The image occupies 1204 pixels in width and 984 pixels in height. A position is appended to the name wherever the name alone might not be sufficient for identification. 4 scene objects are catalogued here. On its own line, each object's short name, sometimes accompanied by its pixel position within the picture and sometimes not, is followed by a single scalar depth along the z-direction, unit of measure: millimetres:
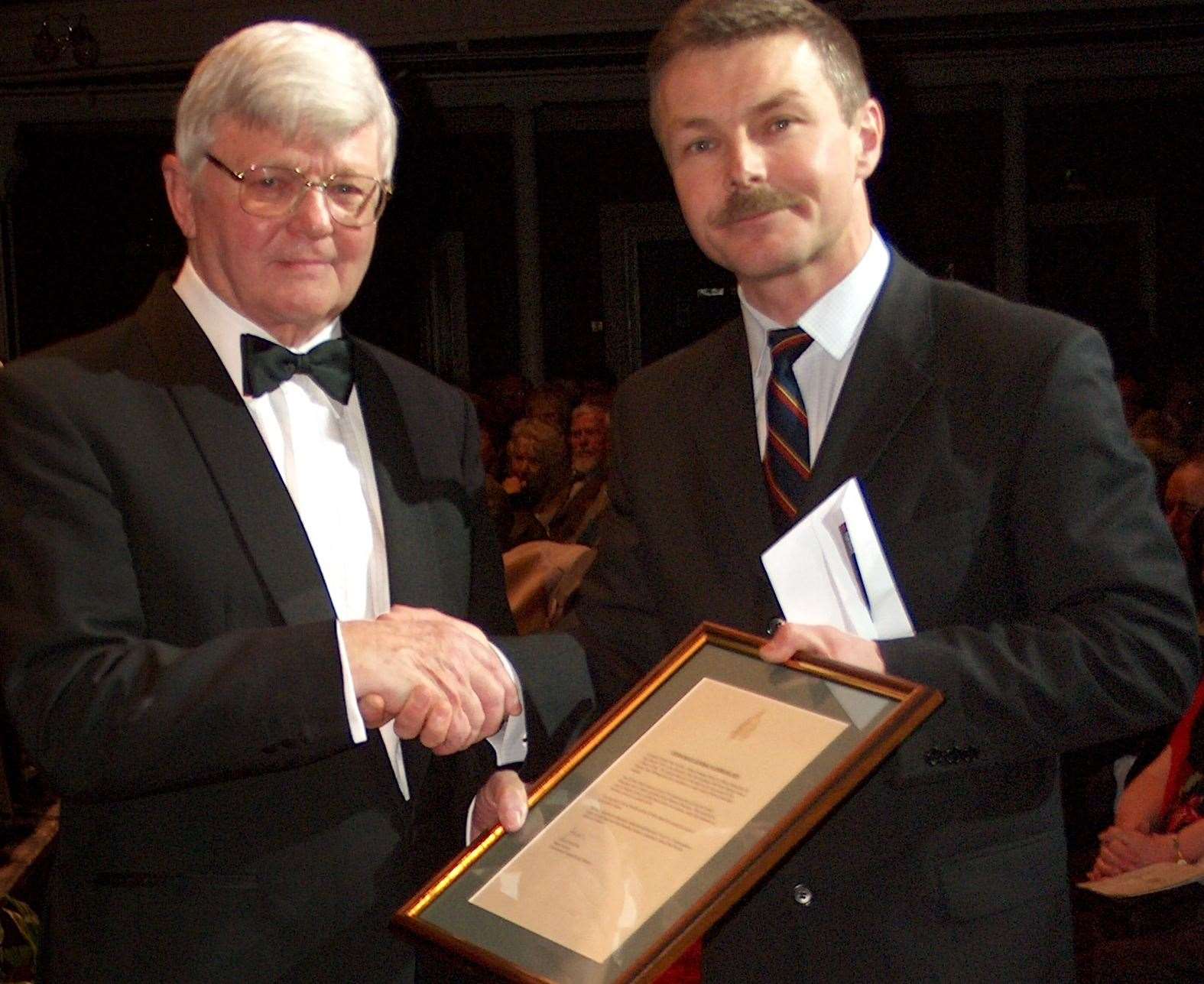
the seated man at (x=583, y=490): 5438
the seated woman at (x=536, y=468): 6340
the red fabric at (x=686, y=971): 3059
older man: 1744
